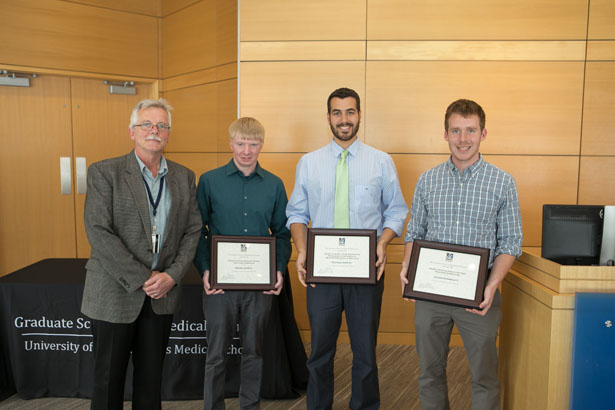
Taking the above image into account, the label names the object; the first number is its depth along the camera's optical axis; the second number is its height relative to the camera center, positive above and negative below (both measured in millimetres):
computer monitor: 2205 -321
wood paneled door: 5078 +48
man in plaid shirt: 2150 -319
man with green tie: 2479 -306
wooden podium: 1998 -757
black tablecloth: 2963 -1225
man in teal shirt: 2420 -451
